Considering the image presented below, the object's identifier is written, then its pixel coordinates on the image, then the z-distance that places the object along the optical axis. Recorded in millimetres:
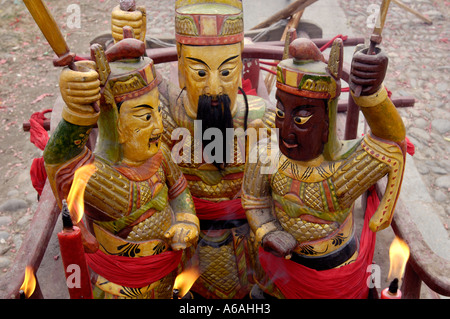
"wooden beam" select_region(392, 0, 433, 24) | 6827
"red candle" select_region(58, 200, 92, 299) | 1149
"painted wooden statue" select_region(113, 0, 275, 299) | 2316
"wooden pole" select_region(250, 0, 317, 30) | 4676
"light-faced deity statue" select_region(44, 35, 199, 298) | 1845
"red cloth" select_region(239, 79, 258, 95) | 3296
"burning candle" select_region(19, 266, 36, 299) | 1587
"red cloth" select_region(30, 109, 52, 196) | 2686
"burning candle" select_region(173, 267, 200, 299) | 2316
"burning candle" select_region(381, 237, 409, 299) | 2071
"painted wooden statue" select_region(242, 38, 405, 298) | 1934
